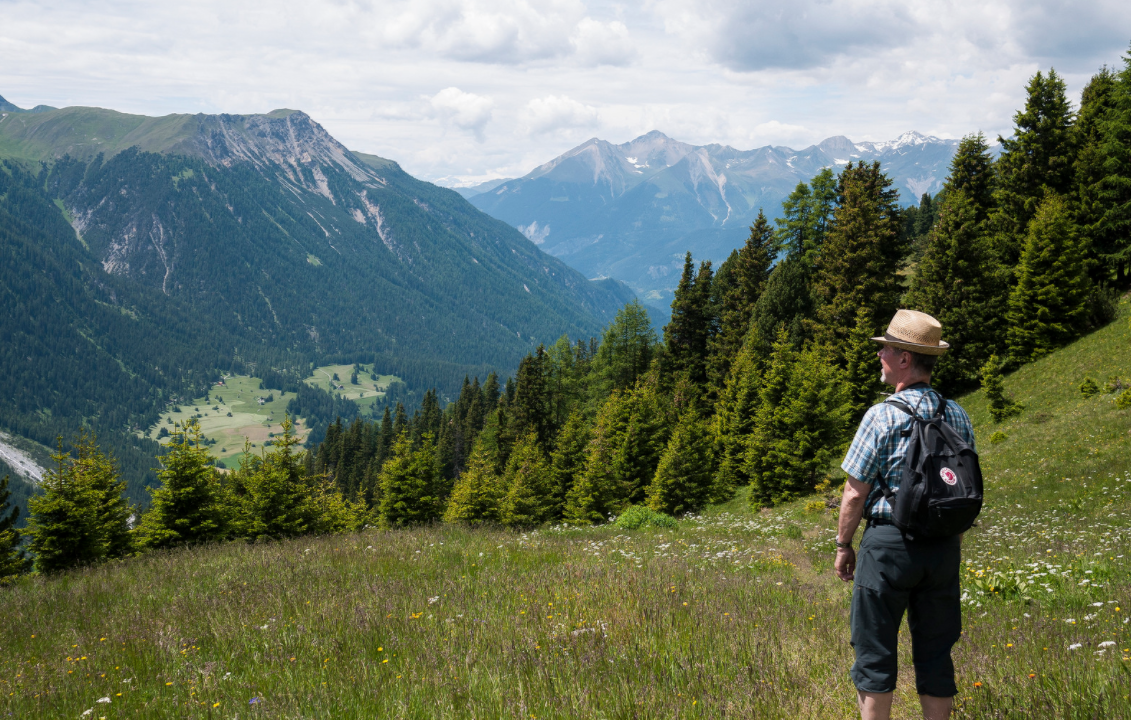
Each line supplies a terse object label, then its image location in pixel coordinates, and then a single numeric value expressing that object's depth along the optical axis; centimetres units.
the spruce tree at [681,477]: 2884
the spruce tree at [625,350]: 5503
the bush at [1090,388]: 2244
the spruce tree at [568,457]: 3992
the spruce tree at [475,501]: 2681
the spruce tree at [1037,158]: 3272
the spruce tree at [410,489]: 2953
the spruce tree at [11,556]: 2336
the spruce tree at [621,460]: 3191
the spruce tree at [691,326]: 4897
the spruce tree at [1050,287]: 2756
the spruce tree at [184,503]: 1817
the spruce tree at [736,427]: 3244
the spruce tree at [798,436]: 2698
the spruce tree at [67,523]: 1567
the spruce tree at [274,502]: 1994
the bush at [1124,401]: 1909
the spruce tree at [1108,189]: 2881
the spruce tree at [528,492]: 3132
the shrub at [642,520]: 1788
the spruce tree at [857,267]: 3441
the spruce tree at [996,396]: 2486
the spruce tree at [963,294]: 3039
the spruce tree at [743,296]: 4403
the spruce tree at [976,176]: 3697
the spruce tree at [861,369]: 3139
